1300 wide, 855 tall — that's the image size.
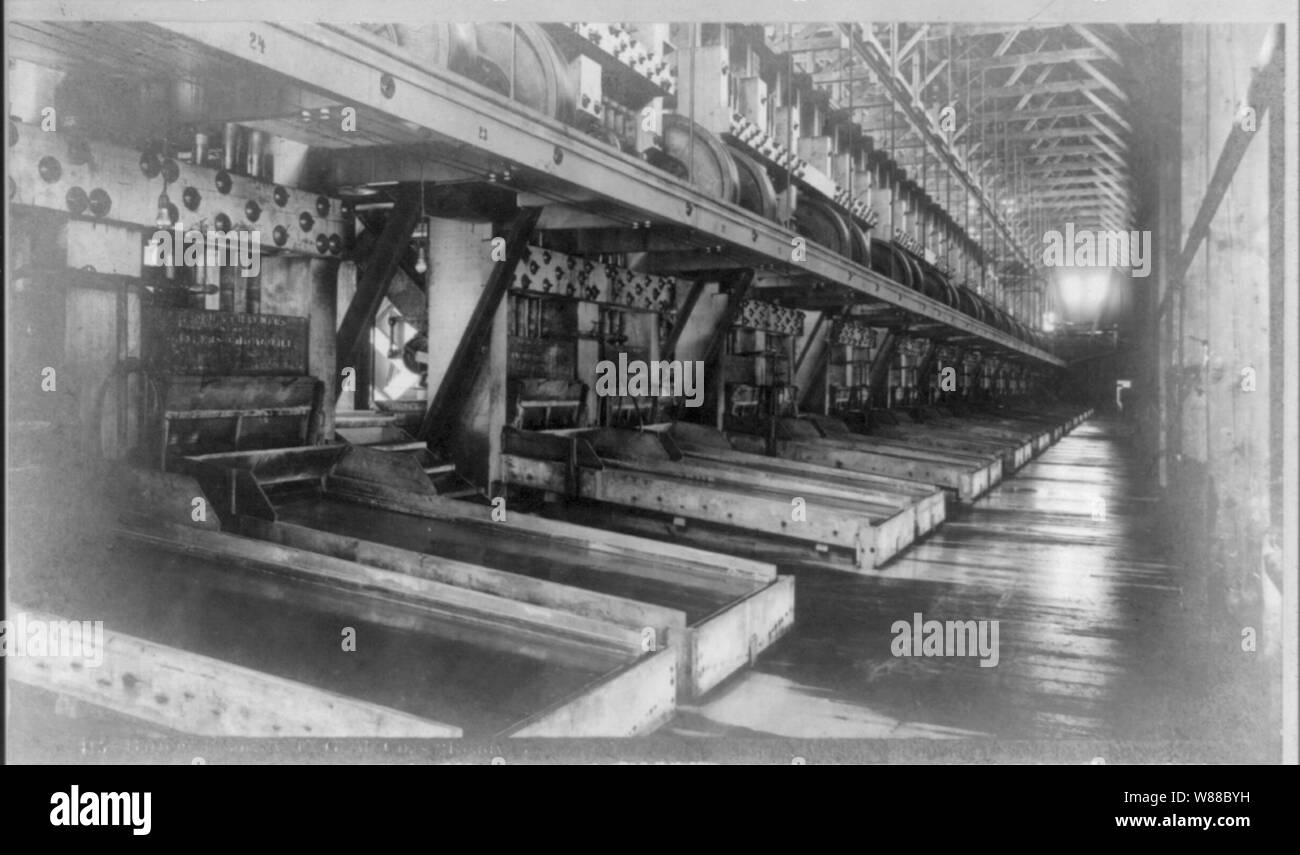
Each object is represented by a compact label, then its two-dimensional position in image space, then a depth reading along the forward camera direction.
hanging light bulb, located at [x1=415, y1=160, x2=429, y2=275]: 5.83
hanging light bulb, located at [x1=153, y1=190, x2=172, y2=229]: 3.24
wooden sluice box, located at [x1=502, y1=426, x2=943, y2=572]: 4.61
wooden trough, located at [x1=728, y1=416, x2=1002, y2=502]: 7.20
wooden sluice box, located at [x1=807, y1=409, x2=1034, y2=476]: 9.01
